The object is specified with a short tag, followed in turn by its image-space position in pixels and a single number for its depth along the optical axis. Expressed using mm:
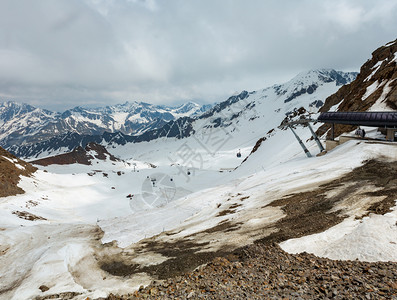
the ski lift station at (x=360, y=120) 27375
